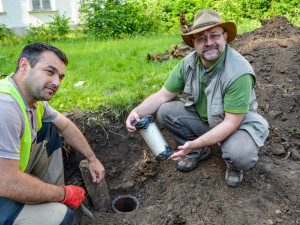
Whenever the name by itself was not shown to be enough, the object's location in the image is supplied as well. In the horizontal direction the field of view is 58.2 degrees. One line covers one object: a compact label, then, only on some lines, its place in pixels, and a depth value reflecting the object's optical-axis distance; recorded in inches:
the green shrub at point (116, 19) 380.8
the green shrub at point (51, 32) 365.4
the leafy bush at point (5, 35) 361.4
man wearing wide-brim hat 93.7
